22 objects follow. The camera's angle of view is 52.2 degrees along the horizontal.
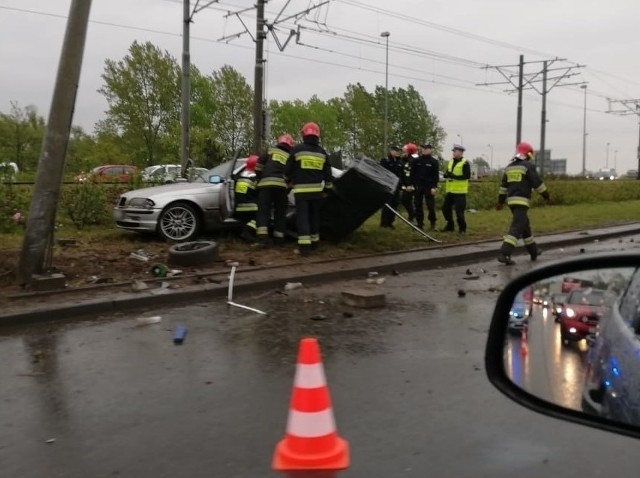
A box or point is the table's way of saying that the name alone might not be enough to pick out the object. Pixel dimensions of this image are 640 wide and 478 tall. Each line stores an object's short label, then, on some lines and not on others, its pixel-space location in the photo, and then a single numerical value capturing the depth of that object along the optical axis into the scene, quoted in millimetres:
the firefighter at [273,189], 10273
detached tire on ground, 9266
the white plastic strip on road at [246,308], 7249
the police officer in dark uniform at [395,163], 14141
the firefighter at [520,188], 10219
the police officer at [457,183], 12844
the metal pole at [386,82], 32037
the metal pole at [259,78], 17969
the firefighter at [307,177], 9992
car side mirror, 1777
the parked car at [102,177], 12766
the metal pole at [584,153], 71950
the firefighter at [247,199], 10746
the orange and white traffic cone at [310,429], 3266
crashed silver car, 10797
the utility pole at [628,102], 48216
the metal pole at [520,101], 35250
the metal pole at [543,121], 38822
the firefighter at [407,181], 14250
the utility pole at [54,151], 7703
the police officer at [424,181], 13750
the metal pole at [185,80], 18859
